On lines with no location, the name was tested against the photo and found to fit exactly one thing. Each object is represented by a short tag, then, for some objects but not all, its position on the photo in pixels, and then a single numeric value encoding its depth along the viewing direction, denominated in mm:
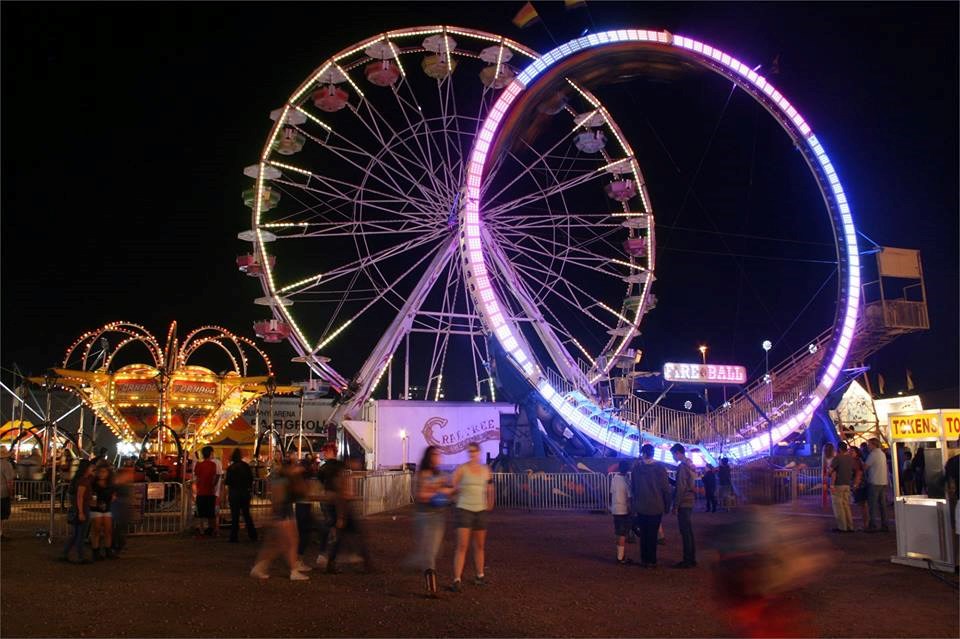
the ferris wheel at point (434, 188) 22984
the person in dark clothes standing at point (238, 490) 12414
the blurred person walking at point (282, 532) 9031
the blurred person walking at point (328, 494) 9664
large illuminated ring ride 17984
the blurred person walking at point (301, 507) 9391
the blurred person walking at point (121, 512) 10938
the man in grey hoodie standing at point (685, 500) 9719
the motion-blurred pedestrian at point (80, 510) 10406
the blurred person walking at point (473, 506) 8656
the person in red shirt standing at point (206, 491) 13117
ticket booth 9328
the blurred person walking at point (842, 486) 13086
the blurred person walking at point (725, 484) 18094
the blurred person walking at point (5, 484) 13062
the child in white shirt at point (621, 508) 10289
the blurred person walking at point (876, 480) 12891
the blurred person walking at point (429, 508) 8250
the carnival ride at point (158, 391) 26719
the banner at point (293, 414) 40584
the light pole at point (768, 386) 22625
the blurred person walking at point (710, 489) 16953
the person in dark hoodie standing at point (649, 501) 9727
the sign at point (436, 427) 30094
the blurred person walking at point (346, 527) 9438
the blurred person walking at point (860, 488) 13595
